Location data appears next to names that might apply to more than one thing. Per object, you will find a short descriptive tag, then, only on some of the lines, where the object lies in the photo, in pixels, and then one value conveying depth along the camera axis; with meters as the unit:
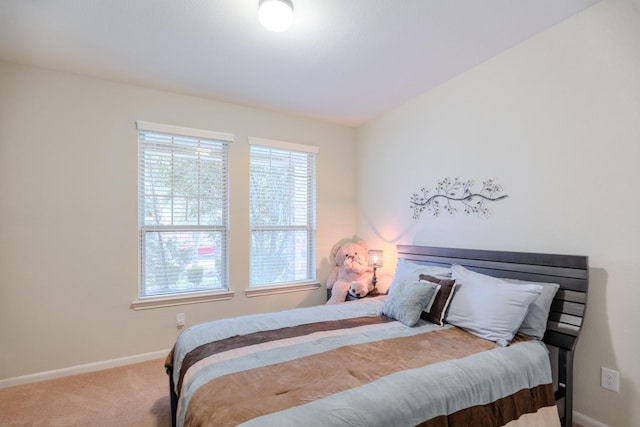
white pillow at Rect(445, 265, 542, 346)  1.95
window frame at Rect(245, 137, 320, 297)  3.57
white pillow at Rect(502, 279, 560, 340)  1.99
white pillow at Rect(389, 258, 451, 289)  2.61
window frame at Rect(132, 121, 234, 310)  3.02
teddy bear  3.52
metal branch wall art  2.62
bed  1.30
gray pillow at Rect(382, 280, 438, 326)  2.25
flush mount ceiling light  1.78
